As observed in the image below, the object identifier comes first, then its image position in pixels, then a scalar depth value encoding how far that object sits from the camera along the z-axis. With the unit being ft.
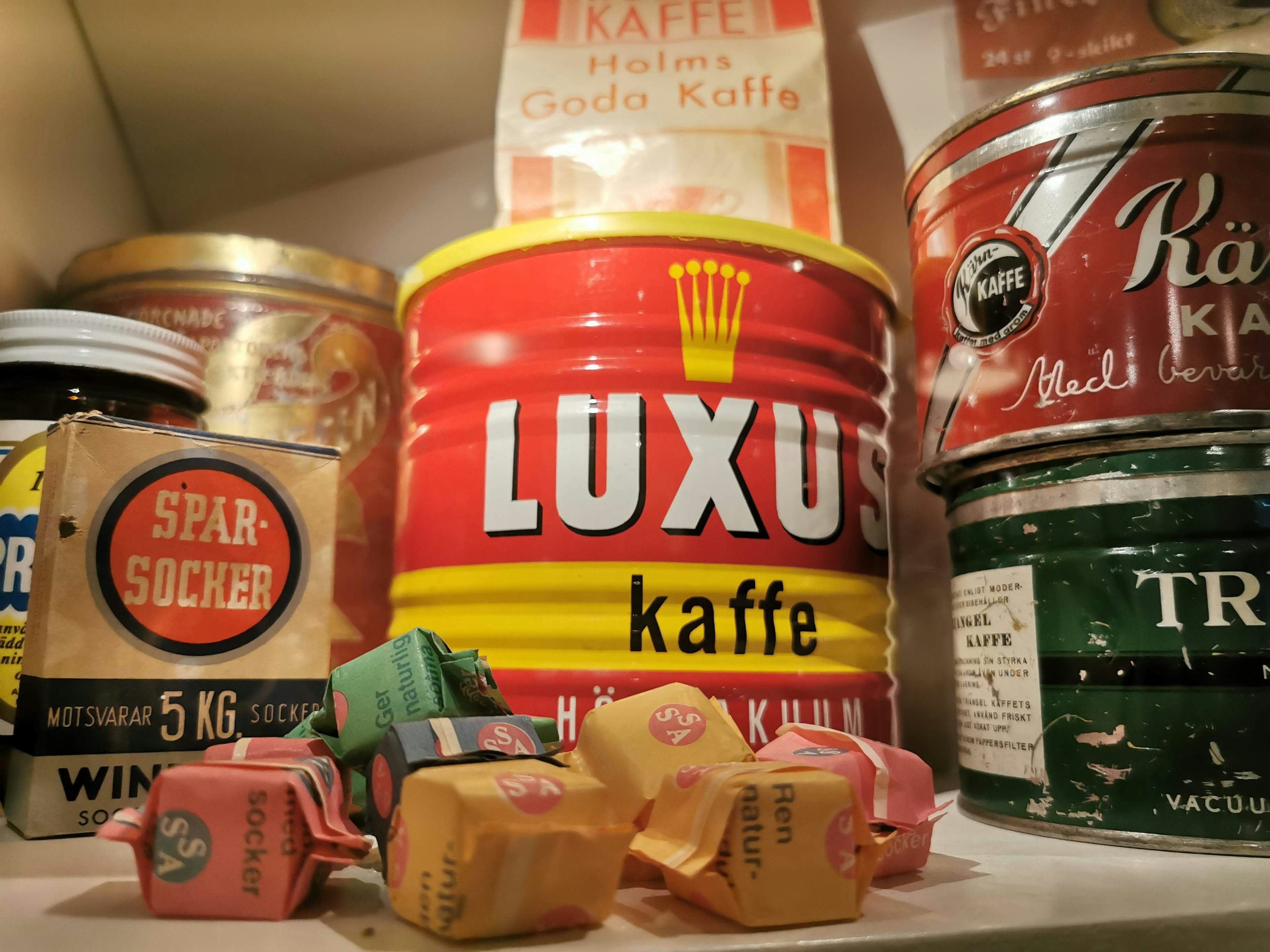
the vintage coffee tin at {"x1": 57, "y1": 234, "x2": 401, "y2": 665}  1.02
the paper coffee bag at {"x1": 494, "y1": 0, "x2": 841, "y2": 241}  1.03
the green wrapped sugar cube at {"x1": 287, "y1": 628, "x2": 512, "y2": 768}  0.61
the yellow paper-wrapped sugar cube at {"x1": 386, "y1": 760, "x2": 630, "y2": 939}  0.42
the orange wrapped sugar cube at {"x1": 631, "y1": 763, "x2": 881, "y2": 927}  0.46
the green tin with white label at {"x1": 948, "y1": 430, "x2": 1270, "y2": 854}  0.62
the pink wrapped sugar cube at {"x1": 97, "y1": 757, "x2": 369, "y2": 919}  0.48
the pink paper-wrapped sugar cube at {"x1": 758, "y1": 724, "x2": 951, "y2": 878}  0.56
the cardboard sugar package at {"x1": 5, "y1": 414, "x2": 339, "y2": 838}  0.64
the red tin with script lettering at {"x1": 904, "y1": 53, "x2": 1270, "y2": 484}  0.67
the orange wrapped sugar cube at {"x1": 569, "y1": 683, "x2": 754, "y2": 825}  0.58
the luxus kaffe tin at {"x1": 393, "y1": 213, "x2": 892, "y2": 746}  0.81
